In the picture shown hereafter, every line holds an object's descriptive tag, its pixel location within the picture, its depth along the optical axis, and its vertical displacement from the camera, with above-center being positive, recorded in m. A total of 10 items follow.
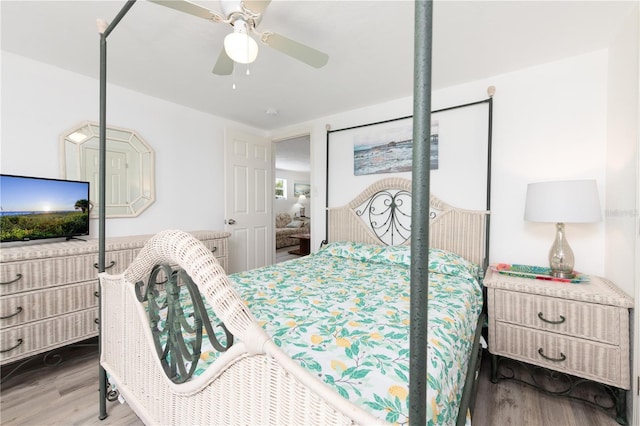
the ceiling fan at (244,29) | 1.33 +0.94
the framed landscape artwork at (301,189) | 9.46 +0.68
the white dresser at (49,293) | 1.81 -0.59
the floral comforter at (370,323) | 0.88 -0.52
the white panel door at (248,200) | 3.59 +0.13
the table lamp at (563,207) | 1.81 +0.02
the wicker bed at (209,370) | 0.62 -0.45
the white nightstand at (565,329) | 1.60 -0.74
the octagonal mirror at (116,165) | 2.46 +0.41
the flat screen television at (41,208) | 2.03 +0.00
